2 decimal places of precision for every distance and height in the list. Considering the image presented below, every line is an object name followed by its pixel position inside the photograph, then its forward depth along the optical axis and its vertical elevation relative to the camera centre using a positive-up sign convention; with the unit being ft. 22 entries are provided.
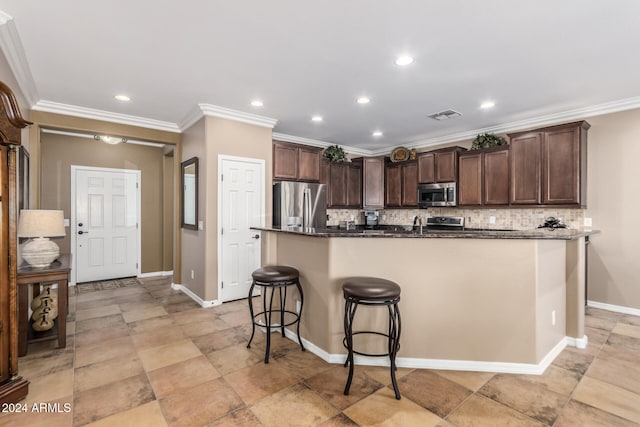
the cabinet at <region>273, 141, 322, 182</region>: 16.85 +2.89
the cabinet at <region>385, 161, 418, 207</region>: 19.76 +1.84
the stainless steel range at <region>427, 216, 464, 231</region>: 18.43 -0.63
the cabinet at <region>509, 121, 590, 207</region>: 13.39 +2.13
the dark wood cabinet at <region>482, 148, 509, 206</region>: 15.64 +1.81
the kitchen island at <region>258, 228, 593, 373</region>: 8.04 -2.17
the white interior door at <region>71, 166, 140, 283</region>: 17.78 -0.61
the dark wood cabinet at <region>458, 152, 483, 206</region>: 16.74 +1.81
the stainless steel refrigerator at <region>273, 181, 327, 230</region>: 16.25 +0.44
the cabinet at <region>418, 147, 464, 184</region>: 17.66 +2.77
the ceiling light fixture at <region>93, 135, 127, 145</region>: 17.92 +4.26
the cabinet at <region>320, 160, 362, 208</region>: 20.25 +2.01
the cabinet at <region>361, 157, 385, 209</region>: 21.40 +2.23
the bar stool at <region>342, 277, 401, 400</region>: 7.18 -2.01
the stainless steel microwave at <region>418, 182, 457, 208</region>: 17.73 +1.06
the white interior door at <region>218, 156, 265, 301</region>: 14.51 -0.36
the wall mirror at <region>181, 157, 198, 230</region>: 14.96 +0.97
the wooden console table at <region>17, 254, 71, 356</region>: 9.22 -2.70
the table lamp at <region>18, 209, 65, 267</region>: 9.58 -0.61
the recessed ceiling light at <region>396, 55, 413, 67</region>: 9.36 +4.65
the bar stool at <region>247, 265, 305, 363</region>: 8.93 -1.93
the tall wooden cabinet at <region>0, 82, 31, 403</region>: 6.79 -0.86
